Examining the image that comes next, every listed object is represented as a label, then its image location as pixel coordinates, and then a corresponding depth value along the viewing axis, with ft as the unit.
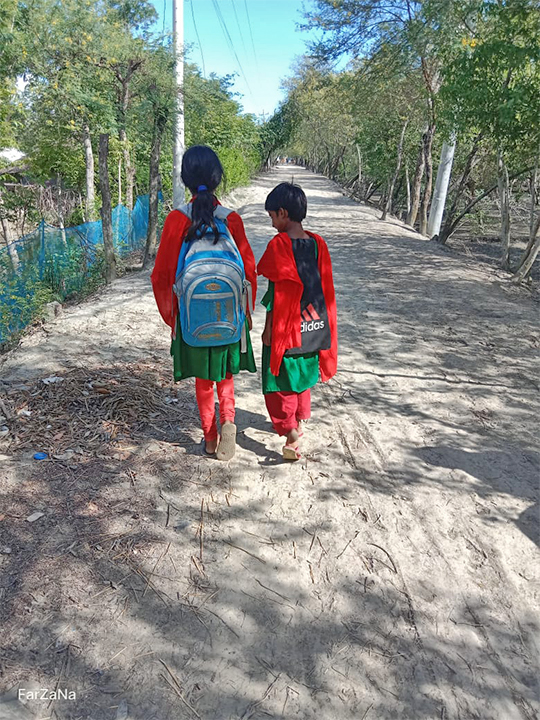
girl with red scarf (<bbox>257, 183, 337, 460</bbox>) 8.72
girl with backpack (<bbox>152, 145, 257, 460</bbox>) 8.11
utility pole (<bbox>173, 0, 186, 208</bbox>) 33.50
